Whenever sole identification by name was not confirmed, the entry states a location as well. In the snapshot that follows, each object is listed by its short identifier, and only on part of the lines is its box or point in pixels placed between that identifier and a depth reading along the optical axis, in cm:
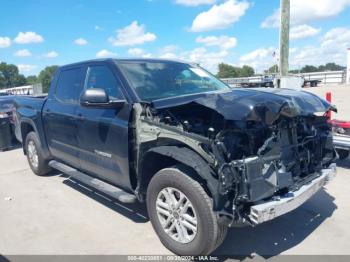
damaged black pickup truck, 330
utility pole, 873
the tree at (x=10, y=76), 10732
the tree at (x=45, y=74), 10319
